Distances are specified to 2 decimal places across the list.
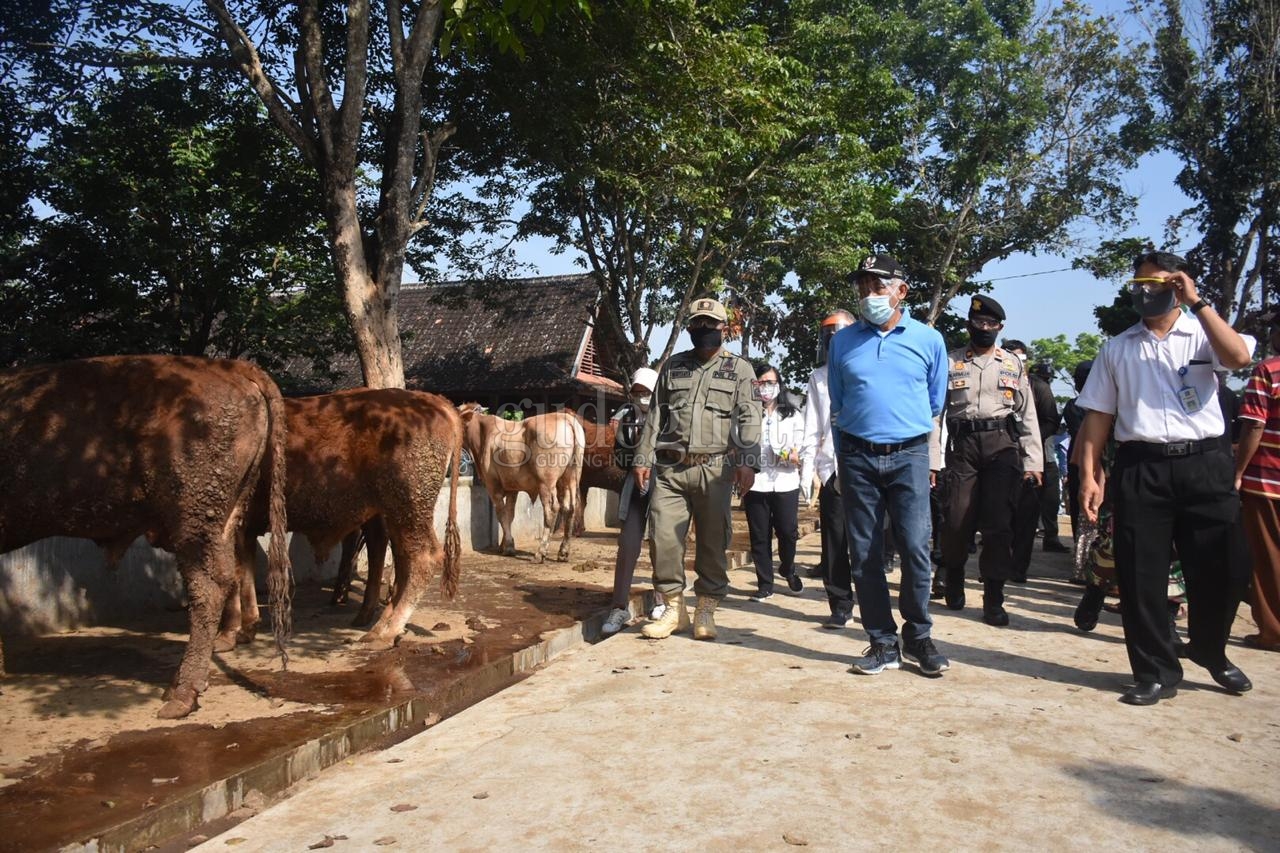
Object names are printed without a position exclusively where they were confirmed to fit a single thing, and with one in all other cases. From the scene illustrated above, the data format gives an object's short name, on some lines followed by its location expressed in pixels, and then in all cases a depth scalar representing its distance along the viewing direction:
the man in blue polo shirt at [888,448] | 5.38
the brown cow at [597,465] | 13.81
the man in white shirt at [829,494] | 6.91
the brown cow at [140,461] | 4.55
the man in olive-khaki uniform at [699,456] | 6.37
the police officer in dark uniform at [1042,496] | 7.34
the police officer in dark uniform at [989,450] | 6.86
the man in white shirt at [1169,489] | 4.77
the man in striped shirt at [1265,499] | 6.06
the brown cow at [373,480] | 6.12
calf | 10.86
